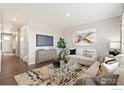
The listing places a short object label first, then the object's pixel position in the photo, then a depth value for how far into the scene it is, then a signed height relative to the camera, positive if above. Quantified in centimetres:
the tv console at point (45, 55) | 303 -46
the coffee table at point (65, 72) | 159 -85
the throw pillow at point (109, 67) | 102 -36
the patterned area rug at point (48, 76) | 155 -86
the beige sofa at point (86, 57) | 221 -46
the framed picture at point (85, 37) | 205 +24
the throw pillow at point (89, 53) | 217 -28
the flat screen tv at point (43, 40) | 294 +22
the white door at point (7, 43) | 588 +18
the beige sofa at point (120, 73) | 84 -38
